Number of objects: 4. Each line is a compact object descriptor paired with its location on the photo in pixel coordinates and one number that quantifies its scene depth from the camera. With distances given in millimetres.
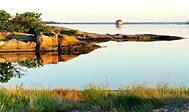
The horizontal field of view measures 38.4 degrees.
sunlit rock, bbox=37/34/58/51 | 41081
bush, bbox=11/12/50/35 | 51562
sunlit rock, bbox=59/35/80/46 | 43562
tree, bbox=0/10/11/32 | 51350
